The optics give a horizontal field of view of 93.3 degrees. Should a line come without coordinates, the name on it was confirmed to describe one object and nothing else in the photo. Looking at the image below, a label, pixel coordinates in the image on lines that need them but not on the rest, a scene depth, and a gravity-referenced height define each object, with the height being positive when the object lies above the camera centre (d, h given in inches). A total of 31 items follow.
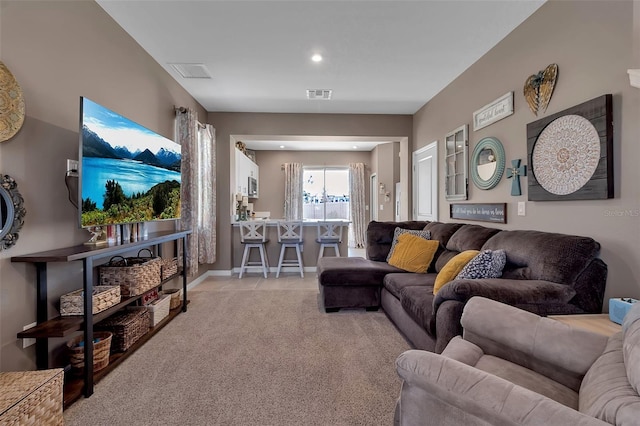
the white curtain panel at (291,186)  319.0 +26.4
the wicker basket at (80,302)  75.5 -23.1
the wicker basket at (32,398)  49.1 -32.0
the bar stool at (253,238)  192.1 -17.1
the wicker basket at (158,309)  108.0 -36.1
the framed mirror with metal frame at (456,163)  138.9 +23.3
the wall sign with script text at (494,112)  108.3 +38.5
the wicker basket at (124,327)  90.6 -35.6
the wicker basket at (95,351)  77.7 -36.6
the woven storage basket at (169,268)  116.3 -22.6
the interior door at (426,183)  172.1 +17.1
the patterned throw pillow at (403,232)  138.6 -10.9
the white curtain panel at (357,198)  323.0 +13.8
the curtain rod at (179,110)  147.2 +49.6
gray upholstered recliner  31.0 -21.3
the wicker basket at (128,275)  93.8 -20.1
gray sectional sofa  70.0 -18.5
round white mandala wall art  76.9 +15.5
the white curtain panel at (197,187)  148.3 +12.9
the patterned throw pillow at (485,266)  82.3 -15.5
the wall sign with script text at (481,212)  112.0 -0.6
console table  66.1 -26.1
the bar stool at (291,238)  193.2 -17.3
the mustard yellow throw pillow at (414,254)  126.2 -18.5
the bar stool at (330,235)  193.0 -15.7
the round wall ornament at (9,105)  62.1 +22.7
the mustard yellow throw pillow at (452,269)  88.8 -17.4
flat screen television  76.1 +12.4
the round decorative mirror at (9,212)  63.6 +0.0
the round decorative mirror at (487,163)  114.1 +19.2
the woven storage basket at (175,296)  126.8 -36.4
